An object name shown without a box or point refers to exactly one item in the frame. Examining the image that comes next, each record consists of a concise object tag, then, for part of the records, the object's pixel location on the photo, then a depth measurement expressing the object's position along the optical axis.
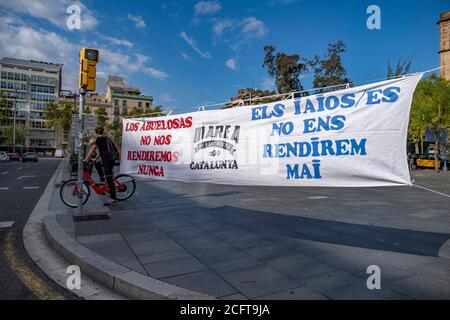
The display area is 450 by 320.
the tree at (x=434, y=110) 28.70
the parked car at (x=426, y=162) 32.15
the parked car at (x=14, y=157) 49.69
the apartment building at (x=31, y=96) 83.38
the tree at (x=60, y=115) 50.16
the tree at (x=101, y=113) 69.12
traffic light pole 7.09
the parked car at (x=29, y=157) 44.49
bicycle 7.92
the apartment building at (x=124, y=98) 95.31
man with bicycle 7.80
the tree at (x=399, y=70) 46.72
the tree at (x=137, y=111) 69.34
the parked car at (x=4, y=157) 44.67
